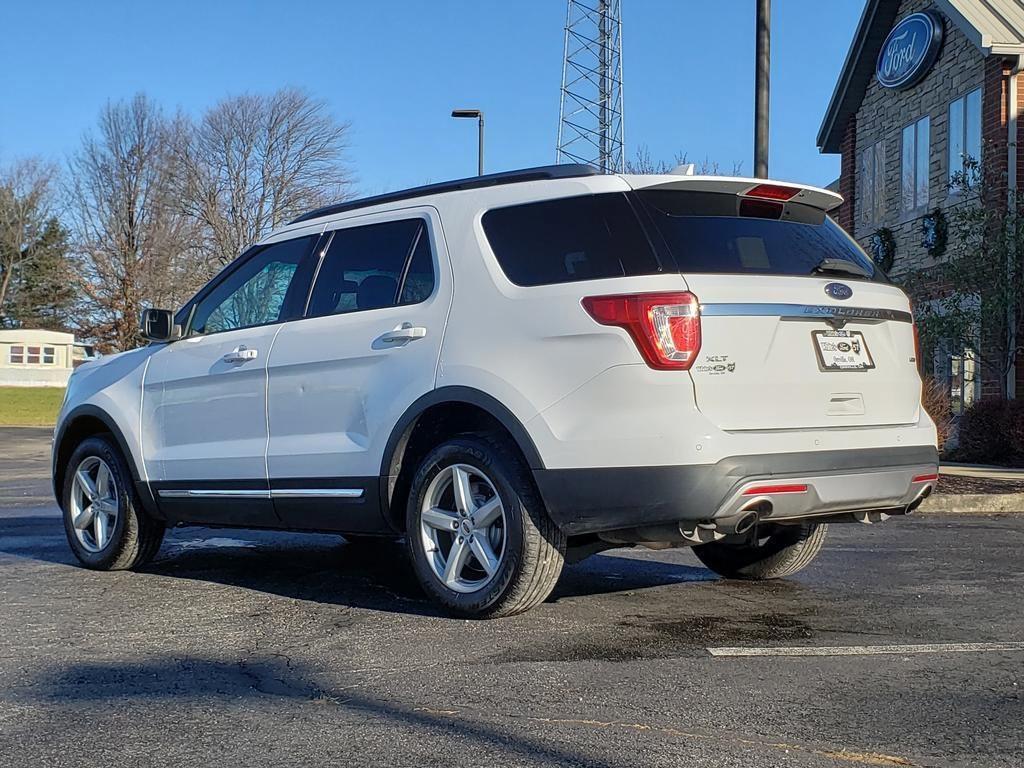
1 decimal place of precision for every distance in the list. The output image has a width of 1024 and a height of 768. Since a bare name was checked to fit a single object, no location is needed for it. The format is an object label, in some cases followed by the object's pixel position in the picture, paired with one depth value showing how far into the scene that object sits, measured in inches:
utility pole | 521.0
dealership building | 693.9
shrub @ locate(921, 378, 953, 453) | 623.5
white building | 2687.0
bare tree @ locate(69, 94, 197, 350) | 2023.9
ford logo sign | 789.2
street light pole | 1093.8
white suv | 190.5
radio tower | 1298.0
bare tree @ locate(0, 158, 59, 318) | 2775.6
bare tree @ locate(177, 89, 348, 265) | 1936.5
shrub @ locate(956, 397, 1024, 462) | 614.5
